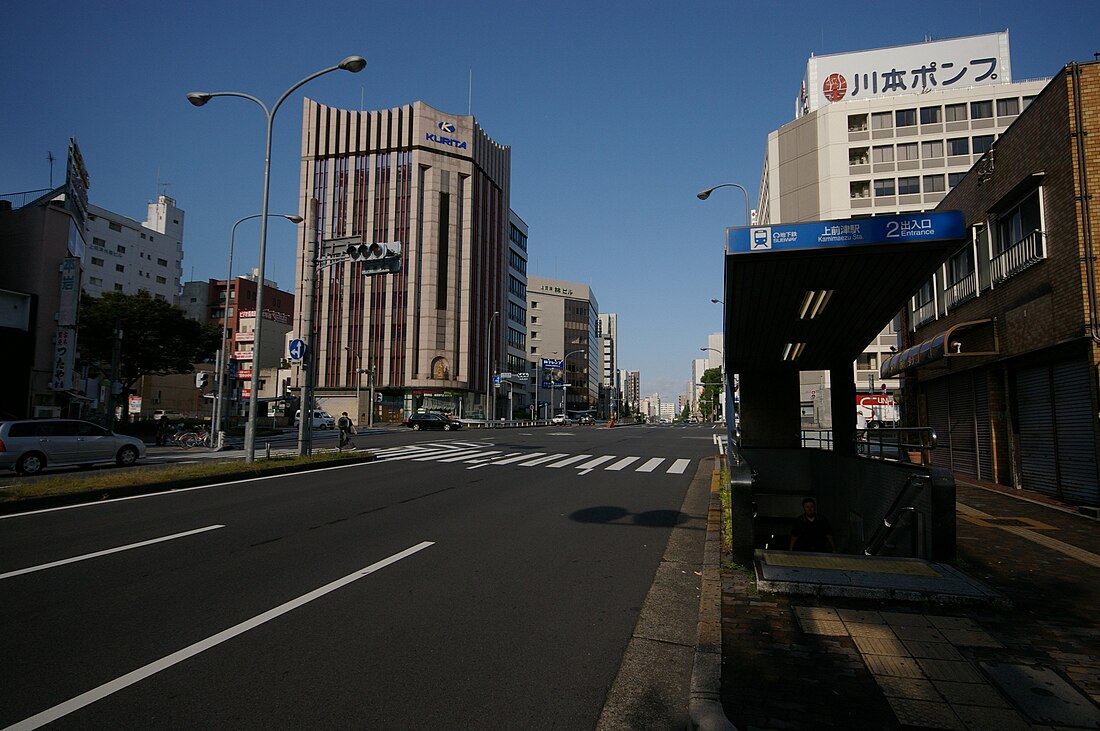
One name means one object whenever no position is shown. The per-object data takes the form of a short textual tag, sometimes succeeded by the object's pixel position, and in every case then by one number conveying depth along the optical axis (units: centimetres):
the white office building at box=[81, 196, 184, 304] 7238
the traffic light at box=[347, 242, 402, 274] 2017
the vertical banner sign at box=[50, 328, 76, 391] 2939
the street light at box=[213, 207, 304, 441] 2561
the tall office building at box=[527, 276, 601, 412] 12269
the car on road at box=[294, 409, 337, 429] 5091
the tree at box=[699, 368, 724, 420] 6960
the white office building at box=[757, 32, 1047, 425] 4934
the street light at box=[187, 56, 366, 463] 1520
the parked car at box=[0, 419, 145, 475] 1543
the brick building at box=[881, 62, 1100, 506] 1097
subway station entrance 761
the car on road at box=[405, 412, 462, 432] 4741
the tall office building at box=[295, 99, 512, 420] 6712
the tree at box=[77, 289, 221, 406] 3625
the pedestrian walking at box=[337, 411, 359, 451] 2206
